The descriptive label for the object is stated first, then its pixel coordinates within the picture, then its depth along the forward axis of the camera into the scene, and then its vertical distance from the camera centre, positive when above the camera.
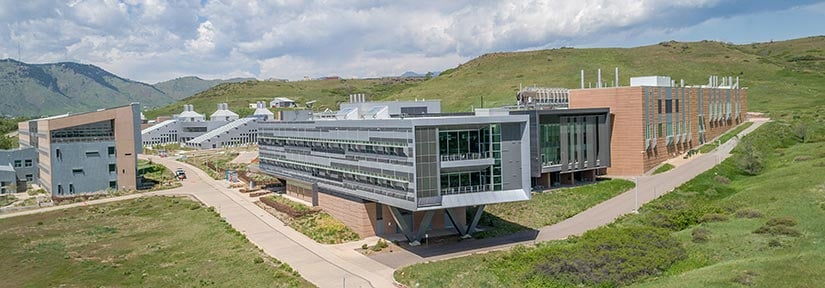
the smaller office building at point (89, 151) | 74.31 -2.82
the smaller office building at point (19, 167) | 81.62 -4.97
